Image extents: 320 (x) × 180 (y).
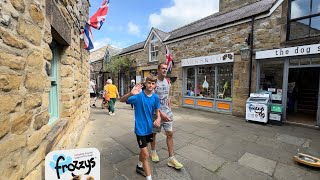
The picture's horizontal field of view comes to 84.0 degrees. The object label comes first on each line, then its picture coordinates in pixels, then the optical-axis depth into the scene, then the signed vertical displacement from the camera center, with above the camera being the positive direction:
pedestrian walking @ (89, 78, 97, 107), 10.24 -0.38
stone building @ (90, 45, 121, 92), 19.28 +2.20
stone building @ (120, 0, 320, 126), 6.29 +1.08
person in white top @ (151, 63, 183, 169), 3.02 -0.45
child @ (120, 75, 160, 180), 2.51 -0.39
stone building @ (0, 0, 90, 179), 1.27 -0.01
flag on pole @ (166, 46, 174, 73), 10.38 +1.41
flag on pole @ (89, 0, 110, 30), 4.80 +1.76
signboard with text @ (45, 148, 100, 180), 1.68 -0.81
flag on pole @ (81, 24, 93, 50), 4.74 +1.28
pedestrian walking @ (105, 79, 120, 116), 7.70 -0.47
